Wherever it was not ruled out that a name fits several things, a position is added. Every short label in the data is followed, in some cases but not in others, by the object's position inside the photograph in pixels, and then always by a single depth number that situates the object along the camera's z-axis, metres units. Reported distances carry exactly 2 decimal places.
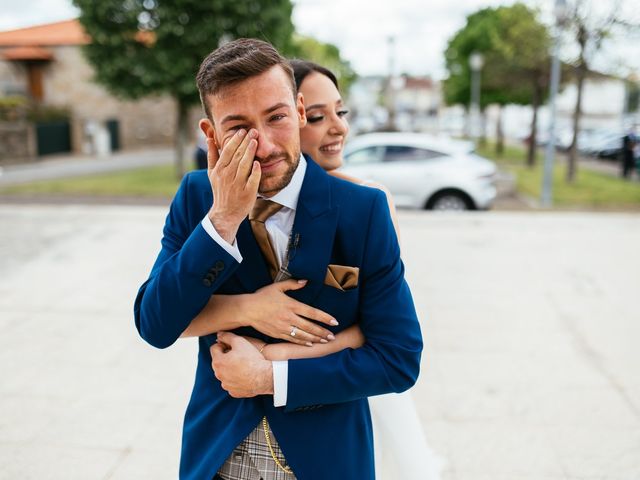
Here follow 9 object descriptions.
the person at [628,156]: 18.67
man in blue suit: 1.29
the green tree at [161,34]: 15.12
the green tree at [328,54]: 37.88
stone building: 29.64
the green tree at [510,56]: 19.44
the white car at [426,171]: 10.71
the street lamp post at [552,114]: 11.93
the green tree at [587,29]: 14.62
